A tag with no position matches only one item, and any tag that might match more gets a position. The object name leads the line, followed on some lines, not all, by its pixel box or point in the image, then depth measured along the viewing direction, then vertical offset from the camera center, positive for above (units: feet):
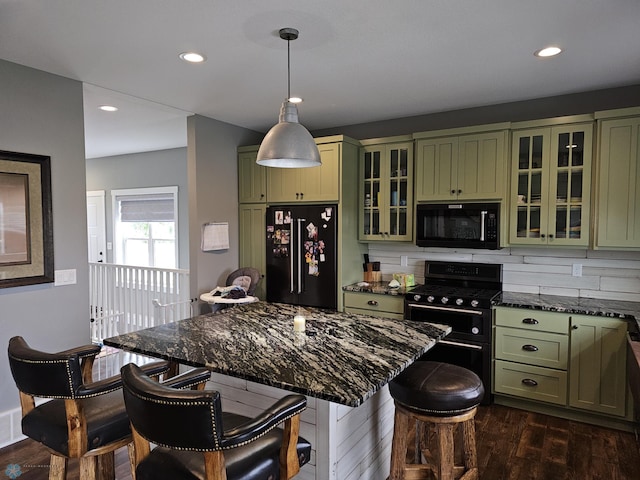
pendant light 7.50 +1.47
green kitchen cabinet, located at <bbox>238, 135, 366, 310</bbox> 13.47 +0.84
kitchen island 5.53 -1.92
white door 23.67 -0.14
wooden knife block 14.85 -1.79
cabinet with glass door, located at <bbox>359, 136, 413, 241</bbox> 13.56 +1.11
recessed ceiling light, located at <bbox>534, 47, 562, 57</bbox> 8.71 +3.53
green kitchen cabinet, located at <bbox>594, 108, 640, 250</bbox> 10.43 +1.08
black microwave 12.07 -0.03
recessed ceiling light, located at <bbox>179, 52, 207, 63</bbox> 9.03 +3.57
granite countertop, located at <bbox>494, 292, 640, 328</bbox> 10.02 -2.05
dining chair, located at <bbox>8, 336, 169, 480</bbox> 5.36 -2.55
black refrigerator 13.61 -1.01
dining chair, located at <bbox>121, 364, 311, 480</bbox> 4.15 -2.17
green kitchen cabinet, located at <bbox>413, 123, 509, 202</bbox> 11.94 +1.74
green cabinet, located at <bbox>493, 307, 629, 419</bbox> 10.05 -3.35
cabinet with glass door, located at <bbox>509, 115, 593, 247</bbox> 11.07 +1.08
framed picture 9.48 +0.10
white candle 7.62 -1.77
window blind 21.15 +0.85
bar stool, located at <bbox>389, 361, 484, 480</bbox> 6.59 -2.90
